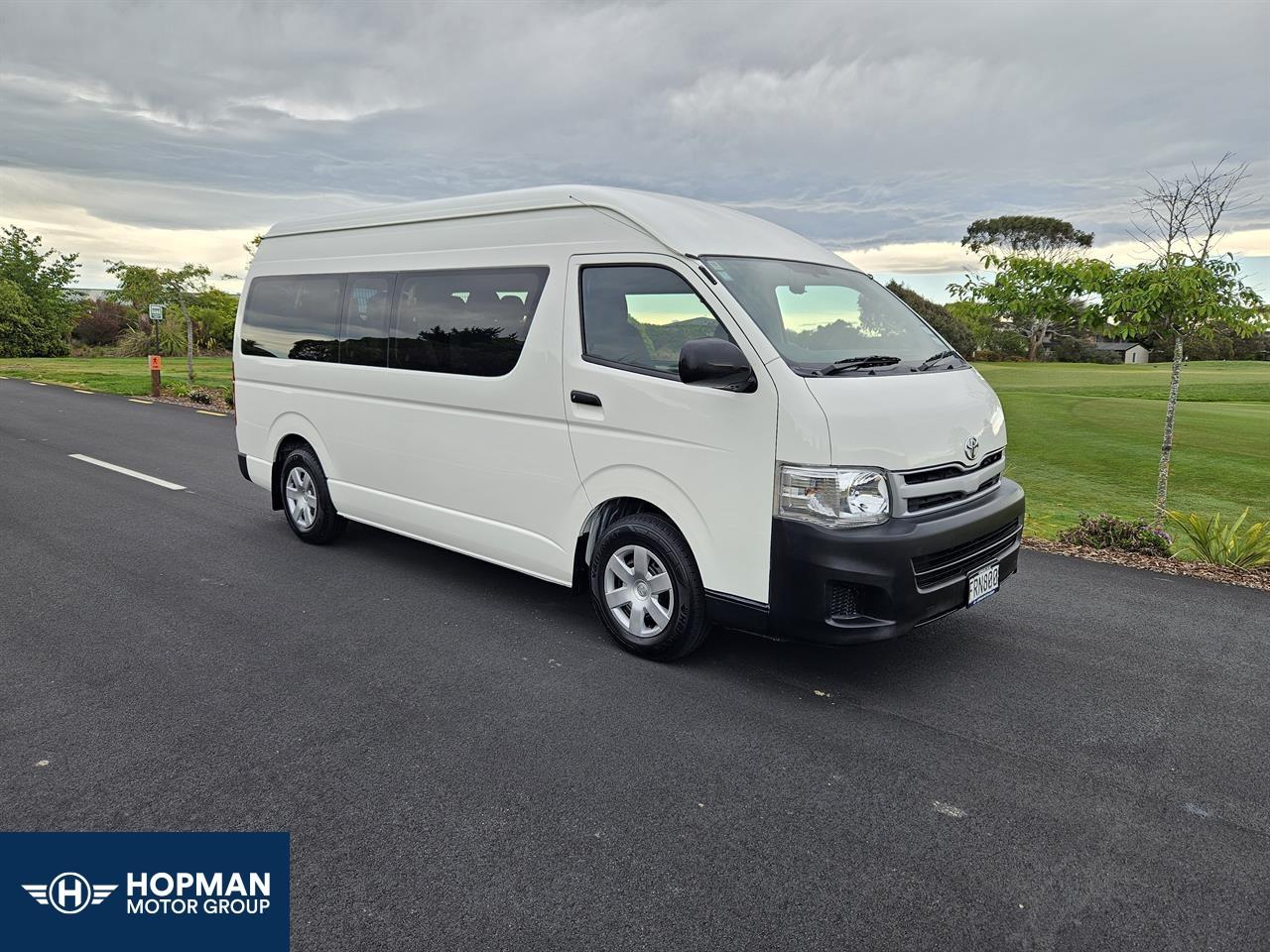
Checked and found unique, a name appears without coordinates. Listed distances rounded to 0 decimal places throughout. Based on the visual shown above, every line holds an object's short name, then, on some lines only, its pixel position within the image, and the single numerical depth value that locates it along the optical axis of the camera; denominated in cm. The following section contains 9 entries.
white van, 369
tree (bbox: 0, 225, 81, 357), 4247
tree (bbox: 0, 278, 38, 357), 4200
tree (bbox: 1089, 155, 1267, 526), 669
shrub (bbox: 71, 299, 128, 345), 4425
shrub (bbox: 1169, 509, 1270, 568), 622
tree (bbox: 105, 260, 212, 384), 2123
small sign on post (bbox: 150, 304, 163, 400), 1755
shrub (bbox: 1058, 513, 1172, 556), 662
